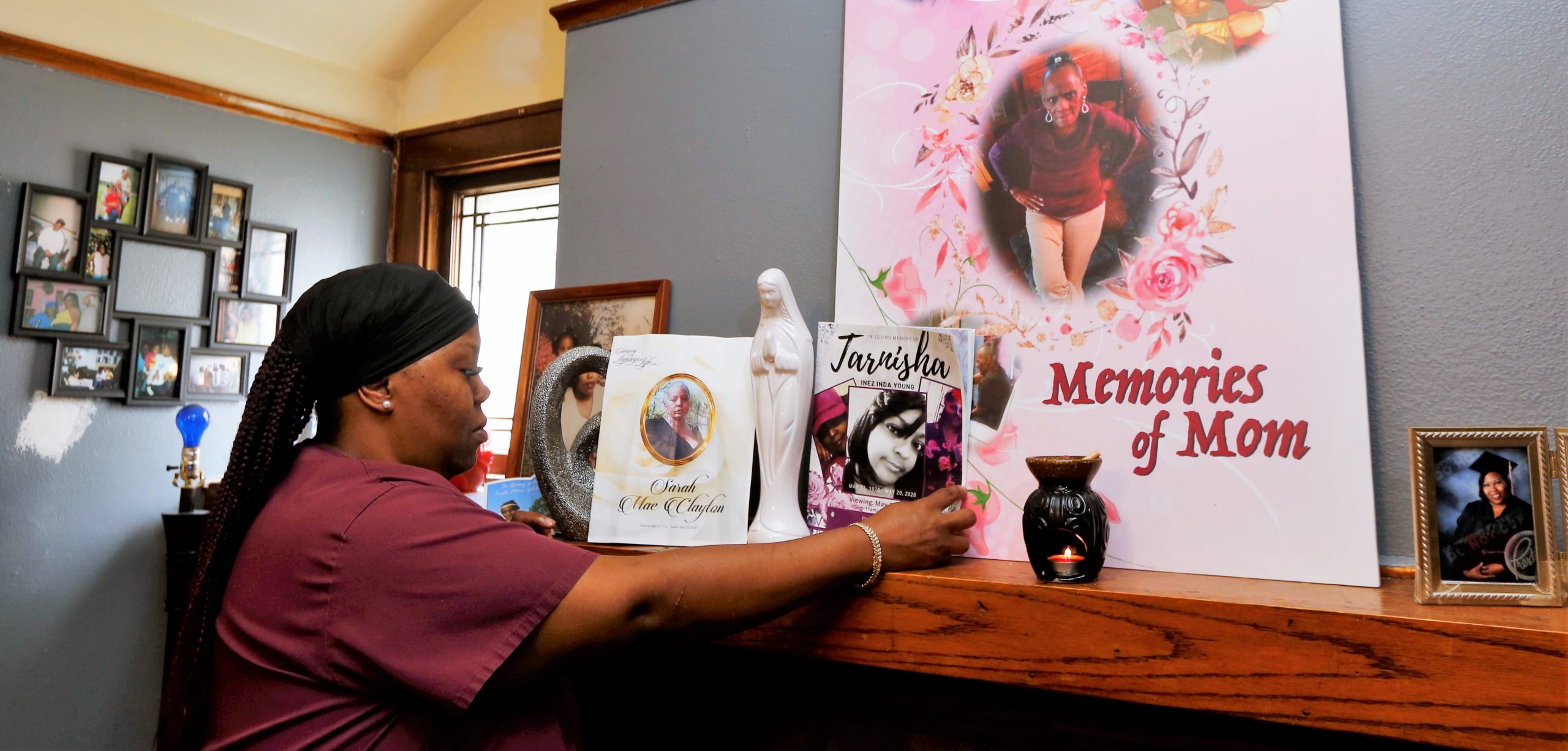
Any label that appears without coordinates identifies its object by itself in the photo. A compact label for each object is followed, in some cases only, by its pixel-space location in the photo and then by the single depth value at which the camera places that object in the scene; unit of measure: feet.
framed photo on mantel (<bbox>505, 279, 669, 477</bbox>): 4.80
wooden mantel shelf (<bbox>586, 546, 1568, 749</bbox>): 2.50
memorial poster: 3.43
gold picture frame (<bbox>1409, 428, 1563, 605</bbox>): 2.80
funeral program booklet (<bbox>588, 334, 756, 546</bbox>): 4.18
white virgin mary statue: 3.97
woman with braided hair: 2.78
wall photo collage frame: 7.72
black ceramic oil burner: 3.20
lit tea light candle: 3.20
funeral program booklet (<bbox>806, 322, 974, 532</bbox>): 3.88
